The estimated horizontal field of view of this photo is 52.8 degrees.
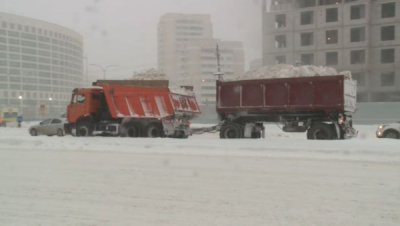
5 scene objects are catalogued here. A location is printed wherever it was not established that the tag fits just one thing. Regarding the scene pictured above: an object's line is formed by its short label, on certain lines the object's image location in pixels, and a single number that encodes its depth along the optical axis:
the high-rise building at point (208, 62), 113.56
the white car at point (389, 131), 21.02
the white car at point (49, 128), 26.11
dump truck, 21.48
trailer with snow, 19.14
